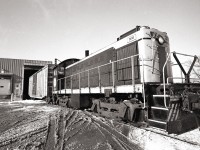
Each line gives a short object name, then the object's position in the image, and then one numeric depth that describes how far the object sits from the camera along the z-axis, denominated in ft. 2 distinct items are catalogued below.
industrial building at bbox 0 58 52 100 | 84.36
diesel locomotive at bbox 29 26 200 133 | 13.83
